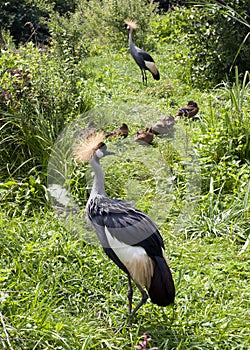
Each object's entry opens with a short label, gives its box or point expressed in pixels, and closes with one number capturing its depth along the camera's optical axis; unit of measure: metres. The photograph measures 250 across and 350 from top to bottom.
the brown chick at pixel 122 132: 10.41
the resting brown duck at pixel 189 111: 11.48
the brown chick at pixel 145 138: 10.30
